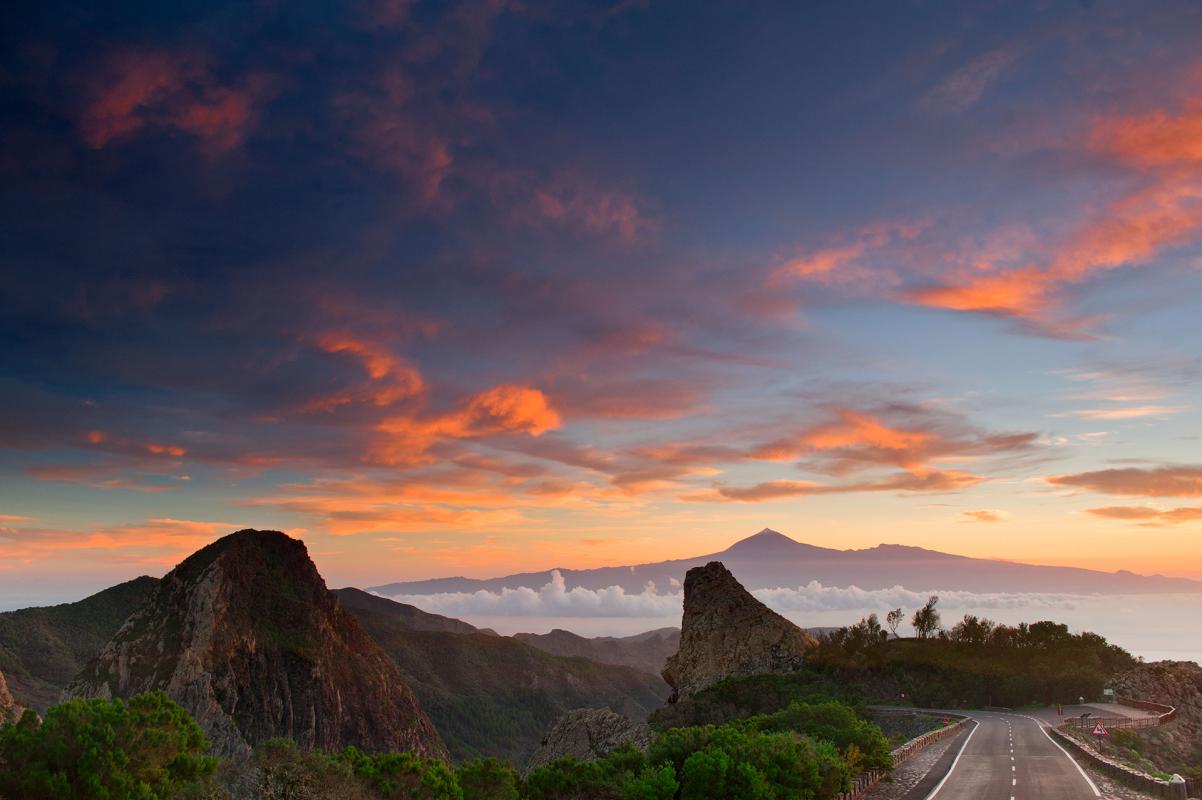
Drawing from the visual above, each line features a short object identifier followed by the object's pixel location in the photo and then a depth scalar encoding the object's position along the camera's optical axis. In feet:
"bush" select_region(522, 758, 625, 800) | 96.12
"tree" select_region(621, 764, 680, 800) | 78.23
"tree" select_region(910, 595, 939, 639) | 426.92
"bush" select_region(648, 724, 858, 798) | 79.15
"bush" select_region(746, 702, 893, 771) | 118.01
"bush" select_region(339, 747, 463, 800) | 83.15
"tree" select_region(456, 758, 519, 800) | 92.53
